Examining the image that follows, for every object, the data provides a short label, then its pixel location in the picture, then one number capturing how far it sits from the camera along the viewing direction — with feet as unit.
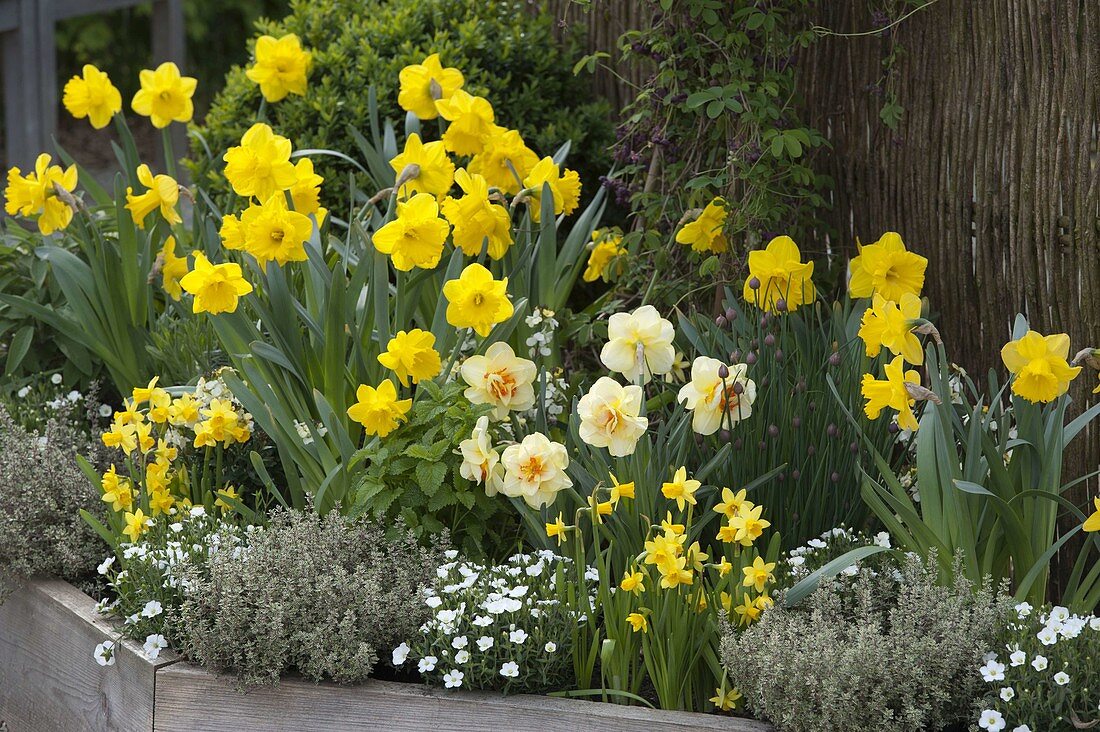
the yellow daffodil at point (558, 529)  12.77
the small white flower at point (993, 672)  11.21
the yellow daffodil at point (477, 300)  13.67
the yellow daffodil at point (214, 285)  13.84
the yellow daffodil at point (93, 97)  19.85
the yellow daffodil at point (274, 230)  14.30
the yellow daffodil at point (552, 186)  16.70
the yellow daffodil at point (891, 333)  12.71
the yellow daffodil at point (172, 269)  18.07
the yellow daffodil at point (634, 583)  12.22
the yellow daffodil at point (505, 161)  17.33
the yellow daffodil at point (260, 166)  14.88
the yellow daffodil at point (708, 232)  17.46
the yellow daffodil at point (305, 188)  15.37
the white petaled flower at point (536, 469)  12.63
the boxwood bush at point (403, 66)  22.66
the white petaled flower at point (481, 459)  13.38
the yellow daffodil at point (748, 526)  12.57
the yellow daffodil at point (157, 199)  18.03
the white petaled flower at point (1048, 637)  11.52
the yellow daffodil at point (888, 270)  14.67
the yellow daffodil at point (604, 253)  18.67
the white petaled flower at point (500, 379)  13.84
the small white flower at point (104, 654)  13.69
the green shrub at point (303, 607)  12.91
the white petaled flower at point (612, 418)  12.37
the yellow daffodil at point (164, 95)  19.62
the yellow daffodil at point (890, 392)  12.19
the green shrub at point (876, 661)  11.34
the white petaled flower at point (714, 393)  13.06
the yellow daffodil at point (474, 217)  15.01
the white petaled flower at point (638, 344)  13.14
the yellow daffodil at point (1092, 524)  12.14
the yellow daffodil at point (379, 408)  13.87
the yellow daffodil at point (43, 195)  17.93
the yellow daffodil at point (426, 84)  17.87
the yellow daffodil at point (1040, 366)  11.98
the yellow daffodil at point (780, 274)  15.02
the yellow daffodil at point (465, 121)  16.70
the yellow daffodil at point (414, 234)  13.94
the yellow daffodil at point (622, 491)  12.51
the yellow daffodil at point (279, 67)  19.48
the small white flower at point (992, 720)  11.13
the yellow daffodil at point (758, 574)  12.56
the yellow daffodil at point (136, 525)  14.87
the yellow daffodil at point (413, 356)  13.67
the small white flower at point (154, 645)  13.50
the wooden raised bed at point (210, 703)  12.42
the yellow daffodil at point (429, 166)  15.76
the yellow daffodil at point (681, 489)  12.28
